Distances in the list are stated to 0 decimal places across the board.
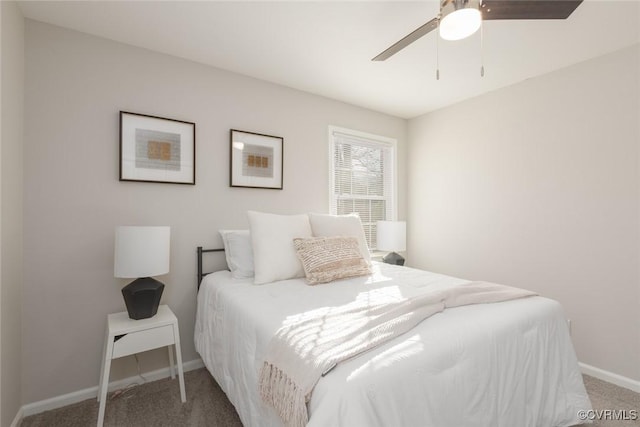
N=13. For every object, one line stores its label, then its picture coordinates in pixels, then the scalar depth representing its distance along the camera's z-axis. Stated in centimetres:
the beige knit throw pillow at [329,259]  224
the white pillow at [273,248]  225
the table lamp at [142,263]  188
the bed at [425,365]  101
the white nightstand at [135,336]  179
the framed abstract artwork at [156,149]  225
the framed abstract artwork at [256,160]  275
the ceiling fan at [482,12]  140
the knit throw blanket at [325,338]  107
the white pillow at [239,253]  237
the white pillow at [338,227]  269
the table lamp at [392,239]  338
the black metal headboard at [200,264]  252
